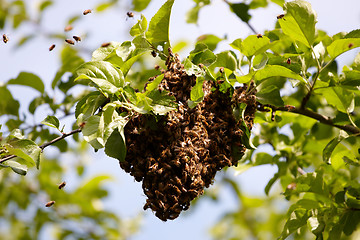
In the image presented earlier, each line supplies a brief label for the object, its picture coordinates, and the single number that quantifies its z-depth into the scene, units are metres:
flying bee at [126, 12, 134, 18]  4.16
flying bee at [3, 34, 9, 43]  4.02
